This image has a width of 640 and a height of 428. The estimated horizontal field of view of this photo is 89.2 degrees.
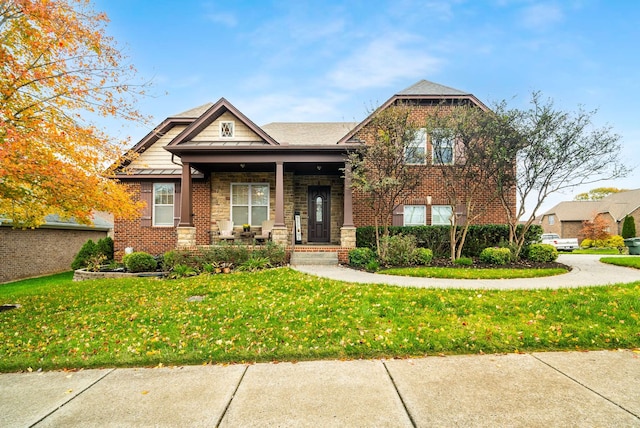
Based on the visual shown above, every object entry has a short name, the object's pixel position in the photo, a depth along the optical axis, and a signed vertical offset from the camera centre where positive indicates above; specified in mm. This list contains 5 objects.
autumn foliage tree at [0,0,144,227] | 5566 +2076
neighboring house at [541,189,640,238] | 33094 +1091
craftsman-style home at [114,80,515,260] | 12438 +1542
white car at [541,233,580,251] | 24547 -1613
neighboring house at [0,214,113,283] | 15164 -1068
